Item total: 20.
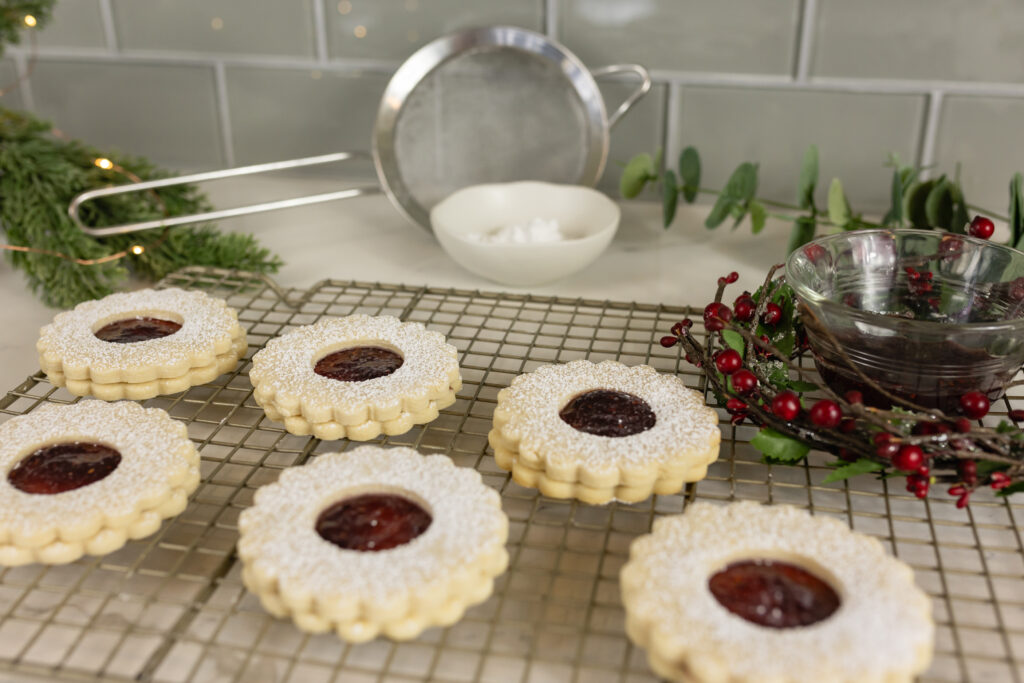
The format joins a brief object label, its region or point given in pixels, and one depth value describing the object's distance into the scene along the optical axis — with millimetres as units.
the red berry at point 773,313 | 434
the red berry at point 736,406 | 415
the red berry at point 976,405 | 389
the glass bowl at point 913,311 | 392
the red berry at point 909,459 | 368
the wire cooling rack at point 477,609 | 335
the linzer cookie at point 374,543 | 336
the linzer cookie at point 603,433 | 385
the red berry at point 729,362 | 406
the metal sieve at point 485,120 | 562
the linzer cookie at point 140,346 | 437
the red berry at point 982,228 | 436
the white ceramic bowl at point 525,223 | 517
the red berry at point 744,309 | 431
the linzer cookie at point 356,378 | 415
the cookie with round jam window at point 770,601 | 316
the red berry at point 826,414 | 378
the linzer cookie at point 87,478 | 361
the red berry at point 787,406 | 384
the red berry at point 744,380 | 395
